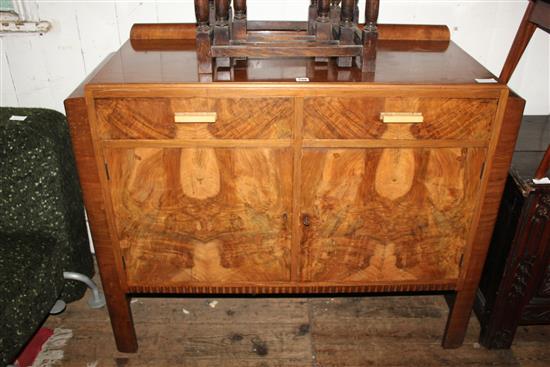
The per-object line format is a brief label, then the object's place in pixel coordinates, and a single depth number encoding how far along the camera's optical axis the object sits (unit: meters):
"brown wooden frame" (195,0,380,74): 1.49
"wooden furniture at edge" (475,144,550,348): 1.59
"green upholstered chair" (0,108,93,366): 1.56
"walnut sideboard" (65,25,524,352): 1.39
